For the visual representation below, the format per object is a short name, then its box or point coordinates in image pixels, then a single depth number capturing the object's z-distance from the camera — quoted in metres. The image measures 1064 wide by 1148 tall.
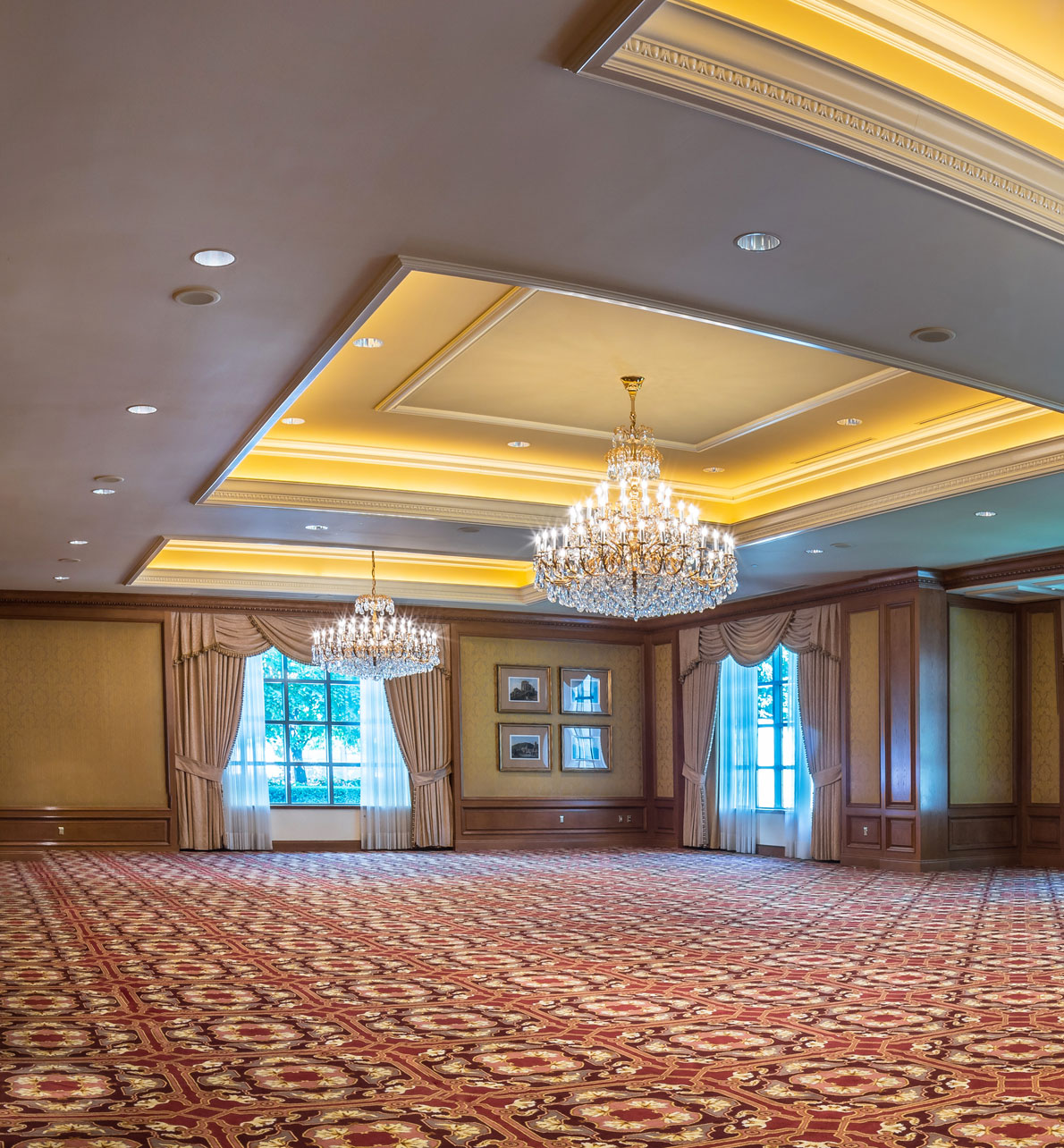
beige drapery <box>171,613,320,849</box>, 13.54
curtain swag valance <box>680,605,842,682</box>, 12.68
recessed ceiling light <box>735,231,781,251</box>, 4.25
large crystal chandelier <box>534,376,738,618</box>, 7.61
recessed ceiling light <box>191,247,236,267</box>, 4.46
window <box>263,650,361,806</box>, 14.30
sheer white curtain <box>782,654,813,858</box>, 12.84
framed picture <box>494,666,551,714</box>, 15.03
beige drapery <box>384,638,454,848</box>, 14.41
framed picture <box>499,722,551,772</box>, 14.98
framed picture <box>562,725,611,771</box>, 15.34
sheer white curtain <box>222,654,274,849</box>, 13.70
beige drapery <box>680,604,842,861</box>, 12.49
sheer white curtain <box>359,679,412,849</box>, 14.27
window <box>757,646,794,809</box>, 13.55
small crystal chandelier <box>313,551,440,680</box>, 12.35
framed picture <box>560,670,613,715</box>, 15.40
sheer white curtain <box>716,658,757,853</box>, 13.78
